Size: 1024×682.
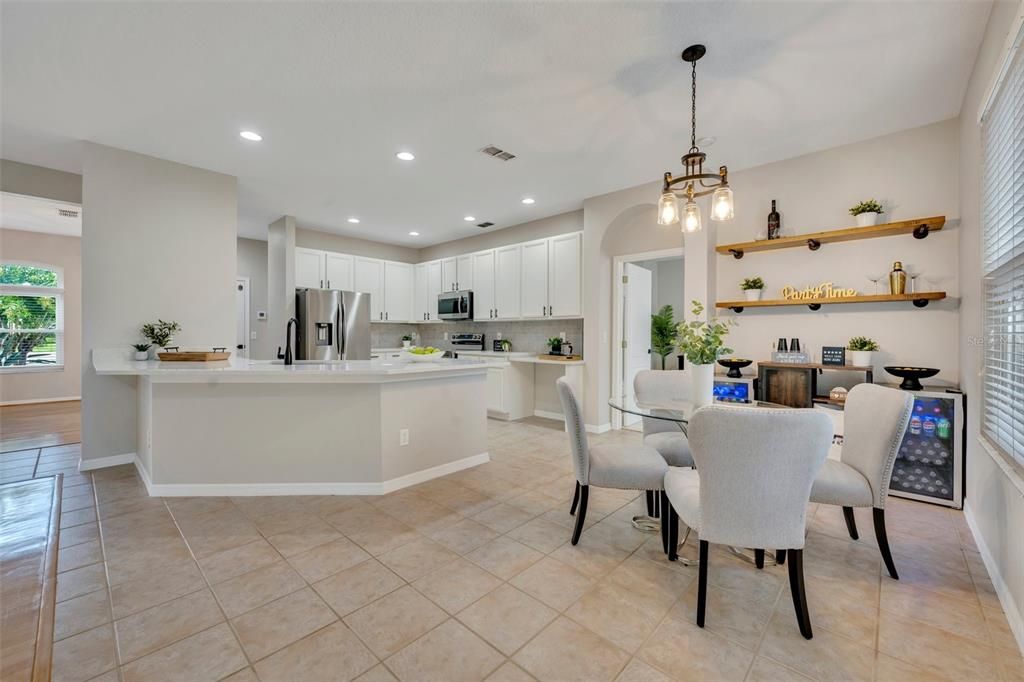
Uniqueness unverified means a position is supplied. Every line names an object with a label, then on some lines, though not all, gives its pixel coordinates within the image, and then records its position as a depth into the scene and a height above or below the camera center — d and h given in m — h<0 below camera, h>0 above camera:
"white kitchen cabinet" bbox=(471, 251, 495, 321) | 6.28 +0.80
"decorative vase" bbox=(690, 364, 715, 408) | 2.38 -0.25
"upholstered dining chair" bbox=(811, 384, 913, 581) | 1.99 -0.60
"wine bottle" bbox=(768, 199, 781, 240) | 3.77 +0.99
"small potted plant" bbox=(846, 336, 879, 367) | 3.34 -0.08
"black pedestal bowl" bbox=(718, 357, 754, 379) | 3.84 -0.22
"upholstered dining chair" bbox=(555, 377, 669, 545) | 2.26 -0.68
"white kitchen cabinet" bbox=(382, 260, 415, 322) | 7.05 +0.78
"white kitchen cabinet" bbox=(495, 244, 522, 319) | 5.94 +0.79
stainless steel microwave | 6.52 +0.52
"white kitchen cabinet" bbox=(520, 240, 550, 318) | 5.61 +0.80
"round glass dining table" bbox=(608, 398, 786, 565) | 2.20 -0.40
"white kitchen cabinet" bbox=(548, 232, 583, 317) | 5.24 +0.78
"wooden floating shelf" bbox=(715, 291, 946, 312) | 3.07 +0.31
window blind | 1.80 +0.36
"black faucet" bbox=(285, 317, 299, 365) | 3.47 -0.08
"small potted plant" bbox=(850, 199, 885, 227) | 3.31 +0.98
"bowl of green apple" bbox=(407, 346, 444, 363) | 3.78 -0.14
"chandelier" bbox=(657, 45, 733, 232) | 2.34 +0.78
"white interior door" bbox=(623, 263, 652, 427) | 5.25 +0.18
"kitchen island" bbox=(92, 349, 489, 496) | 2.98 -0.66
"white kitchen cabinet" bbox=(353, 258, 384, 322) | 6.67 +0.90
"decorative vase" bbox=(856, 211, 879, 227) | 3.31 +0.93
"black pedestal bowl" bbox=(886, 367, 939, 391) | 2.97 -0.24
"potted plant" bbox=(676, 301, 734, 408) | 2.30 -0.06
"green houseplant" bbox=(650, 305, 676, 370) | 7.11 +0.21
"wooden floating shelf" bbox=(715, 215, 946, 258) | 3.12 +0.83
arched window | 6.47 +0.33
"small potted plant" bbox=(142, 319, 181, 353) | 3.75 +0.05
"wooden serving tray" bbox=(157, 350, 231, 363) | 3.24 -0.14
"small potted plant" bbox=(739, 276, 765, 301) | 3.88 +0.46
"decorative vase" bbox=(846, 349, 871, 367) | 3.34 -0.14
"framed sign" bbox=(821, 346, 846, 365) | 3.45 -0.13
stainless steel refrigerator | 5.70 +0.18
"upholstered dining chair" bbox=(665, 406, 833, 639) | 1.56 -0.51
